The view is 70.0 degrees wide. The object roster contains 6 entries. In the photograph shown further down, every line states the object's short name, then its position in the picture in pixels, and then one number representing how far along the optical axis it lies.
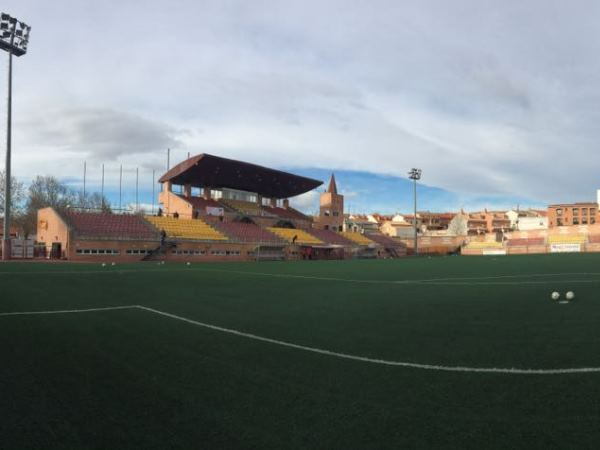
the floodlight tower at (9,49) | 31.30
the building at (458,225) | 118.66
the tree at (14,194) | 59.91
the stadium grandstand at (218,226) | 40.06
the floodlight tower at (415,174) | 66.88
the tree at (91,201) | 78.26
